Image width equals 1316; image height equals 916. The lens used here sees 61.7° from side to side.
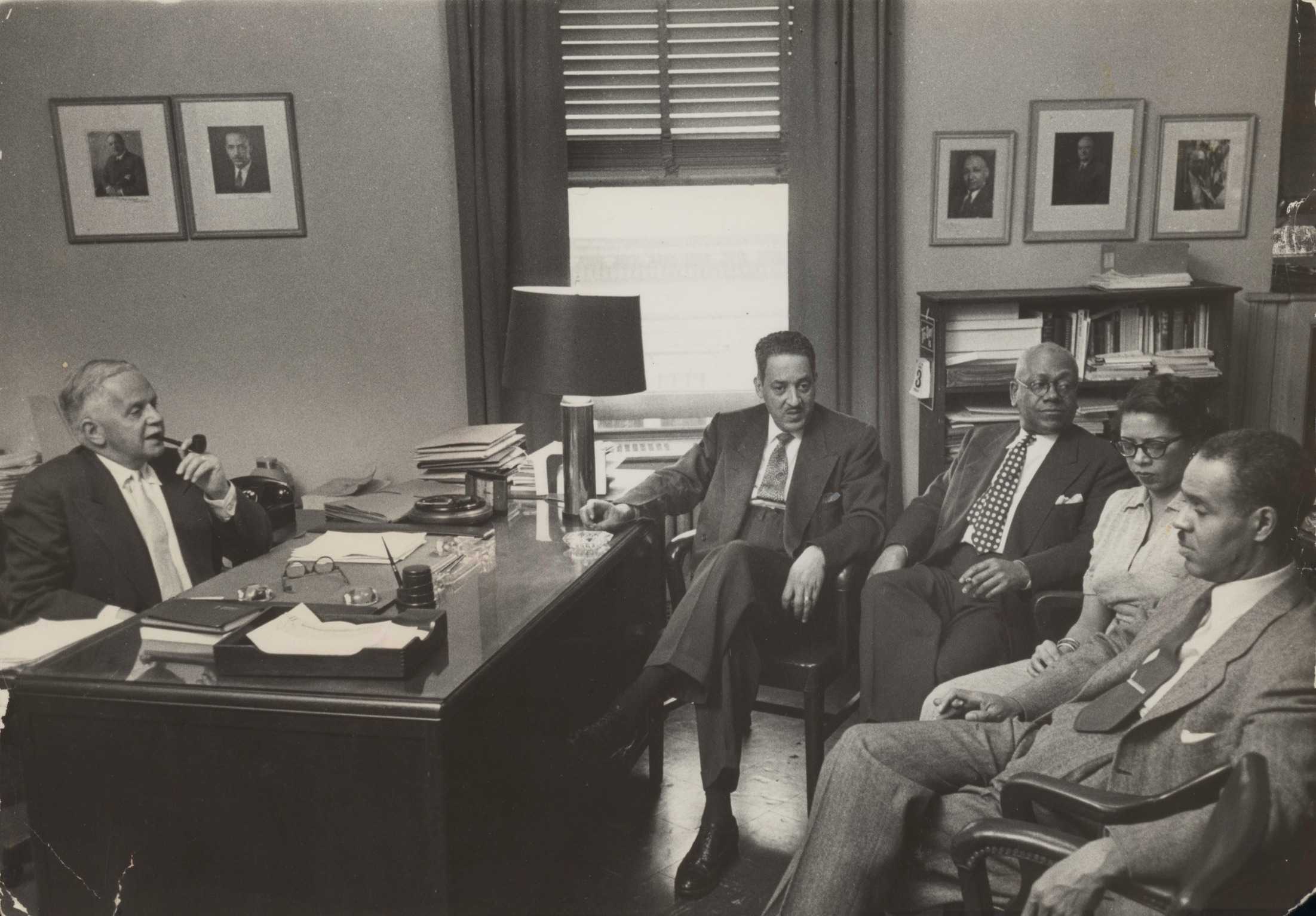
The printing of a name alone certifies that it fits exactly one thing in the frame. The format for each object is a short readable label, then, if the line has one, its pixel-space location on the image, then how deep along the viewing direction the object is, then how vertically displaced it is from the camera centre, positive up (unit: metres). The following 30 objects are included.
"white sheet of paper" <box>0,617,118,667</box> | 2.46 -0.85
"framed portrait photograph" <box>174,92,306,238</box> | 4.28 +0.32
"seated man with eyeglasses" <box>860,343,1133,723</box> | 2.92 -0.89
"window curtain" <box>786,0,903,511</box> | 4.17 +0.10
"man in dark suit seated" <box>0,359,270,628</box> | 2.65 -0.65
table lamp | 3.19 -0.33
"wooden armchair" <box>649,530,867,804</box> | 2.91 -1.13
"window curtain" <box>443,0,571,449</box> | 4.17 +0.25
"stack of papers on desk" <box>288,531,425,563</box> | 2.71 -0.75
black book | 2.16 -0.72
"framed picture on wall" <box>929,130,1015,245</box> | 4.31 +0.15
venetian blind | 4.30 +0.57
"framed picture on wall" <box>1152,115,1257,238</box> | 4.31 +0.16
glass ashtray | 2.89 -0.80
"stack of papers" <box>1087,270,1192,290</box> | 4.09 -0.23
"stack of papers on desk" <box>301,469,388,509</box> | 3.97 -0.89
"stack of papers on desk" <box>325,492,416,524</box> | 3.15 -0.75
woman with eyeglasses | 2.42 -0.72
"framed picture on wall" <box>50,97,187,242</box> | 4.29 +0.32
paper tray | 1.98 -0.74
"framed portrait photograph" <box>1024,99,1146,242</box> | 4.29 +0.20
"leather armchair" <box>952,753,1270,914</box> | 1.52 -0.92
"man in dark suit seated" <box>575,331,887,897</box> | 2.76 -0.88
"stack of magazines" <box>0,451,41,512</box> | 4.14 -0.79
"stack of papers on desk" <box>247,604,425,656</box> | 1.99 -0.70
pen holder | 2.27 -0.70
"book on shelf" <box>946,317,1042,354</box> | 4.16 -0.40
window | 4.55 -0.13
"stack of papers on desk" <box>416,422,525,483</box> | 3.34 -0.64
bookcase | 4.11 -0.44
